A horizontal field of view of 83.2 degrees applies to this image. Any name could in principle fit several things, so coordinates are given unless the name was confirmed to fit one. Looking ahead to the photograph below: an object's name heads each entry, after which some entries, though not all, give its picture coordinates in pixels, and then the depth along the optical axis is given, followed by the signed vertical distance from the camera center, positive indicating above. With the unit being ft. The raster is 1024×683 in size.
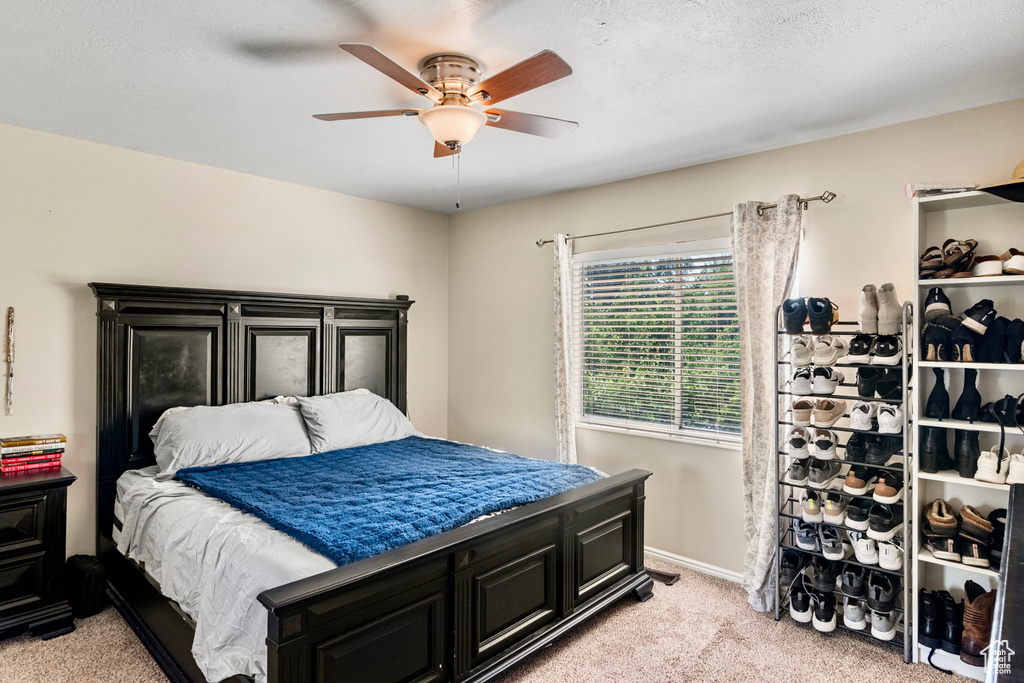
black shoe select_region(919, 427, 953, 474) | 8.18 -1.63
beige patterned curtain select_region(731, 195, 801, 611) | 9.91 -0.28
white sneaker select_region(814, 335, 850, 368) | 9.05 -0.20
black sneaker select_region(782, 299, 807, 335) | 9.20 +0.34
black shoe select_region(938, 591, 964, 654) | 7.97 -4.04
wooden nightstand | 8.72 -3.33
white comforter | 6.16 -2.74
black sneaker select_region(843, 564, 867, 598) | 8.71 -3.75
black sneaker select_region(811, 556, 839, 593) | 9.04 -3.76
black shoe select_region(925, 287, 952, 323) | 8.08 +0.45
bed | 6.18 -2.72
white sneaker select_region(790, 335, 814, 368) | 9.25 -0.24
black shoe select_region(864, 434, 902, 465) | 8.69 -1.70
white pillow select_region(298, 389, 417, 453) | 11.91 -1.80
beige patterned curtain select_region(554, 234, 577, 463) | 13.35 -0.42
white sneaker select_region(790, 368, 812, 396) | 9.25 -0.73
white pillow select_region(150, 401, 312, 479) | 10.13 -1.81
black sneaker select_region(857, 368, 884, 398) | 8.85 -0.68
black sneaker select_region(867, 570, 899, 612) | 8.47 -3.78
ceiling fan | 6.09 +2.83
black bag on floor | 9.46 -4.11
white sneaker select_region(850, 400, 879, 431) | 8.79 -1.20
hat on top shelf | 7.32 +1.91
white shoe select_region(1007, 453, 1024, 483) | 7.30 -1.69
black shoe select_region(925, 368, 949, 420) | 8.20 -0.94
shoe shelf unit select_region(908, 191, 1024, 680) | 7.97 -0.58
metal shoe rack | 8.35 -2.01
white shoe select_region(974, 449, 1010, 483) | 7.55 -1.73
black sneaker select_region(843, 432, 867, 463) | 8.86 -1.74
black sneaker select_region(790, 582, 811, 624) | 9.20 -4.31
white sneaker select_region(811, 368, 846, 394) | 9.07 -0.69
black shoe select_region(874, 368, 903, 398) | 8.74 -0.73
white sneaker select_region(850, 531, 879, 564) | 8.69 -3.23
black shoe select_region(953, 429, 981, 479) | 7.91 -1.62
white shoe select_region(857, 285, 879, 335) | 8.62 +0.42
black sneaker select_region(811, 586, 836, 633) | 8.95 -4.32
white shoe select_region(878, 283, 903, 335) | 8.46 +0.38
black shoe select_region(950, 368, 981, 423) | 8.01 -0.91
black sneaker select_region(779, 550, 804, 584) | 9.57 -3.82
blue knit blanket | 7.04 -2.31
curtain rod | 9.83 +2.38
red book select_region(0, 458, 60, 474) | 9.20 -2.09
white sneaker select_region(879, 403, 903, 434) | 8.49 -1.23
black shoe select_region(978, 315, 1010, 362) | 7.66 -0.09
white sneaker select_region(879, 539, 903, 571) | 8.45 -3.23
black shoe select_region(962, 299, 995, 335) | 7.80 +0.27
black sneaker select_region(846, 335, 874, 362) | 8.77 -0.18
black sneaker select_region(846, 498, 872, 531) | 8.76 -2.75
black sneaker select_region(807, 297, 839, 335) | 8.91 +0.35
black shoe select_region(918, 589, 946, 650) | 8.07 -4.00
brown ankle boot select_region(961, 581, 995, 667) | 7.68 -3.91
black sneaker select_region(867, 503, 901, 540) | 8.49 -2.77
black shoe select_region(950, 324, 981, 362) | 7.84 -0.10
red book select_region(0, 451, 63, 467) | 9.20 -1.96
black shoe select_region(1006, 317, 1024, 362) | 7.50 -0.06
